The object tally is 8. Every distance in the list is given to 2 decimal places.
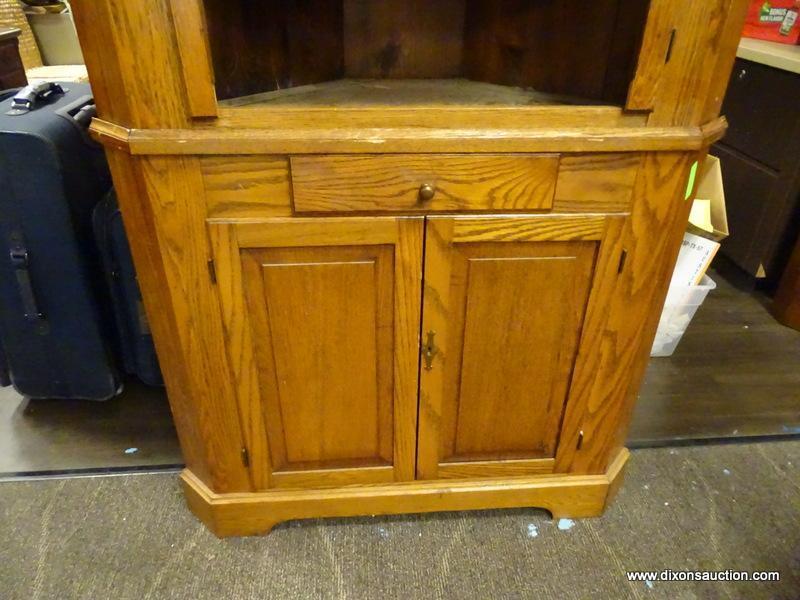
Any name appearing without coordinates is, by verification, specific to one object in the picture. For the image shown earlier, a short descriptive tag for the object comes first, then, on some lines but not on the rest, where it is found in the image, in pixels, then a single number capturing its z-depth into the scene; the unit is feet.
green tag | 3.04
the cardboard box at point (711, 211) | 5.31
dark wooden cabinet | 6.10
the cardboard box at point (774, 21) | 6.71
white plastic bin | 5.37
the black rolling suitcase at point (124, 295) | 4.32
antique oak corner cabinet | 2.73
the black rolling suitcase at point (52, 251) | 4.02
